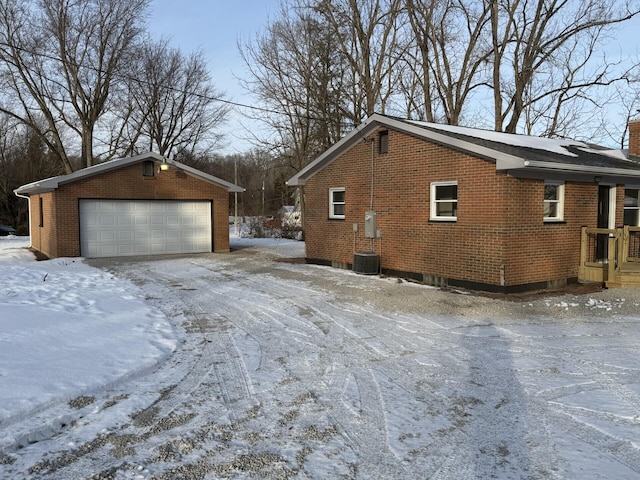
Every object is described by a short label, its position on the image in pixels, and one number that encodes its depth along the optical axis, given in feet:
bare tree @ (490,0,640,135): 78.43
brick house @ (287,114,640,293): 31.40
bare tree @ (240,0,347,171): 82.38
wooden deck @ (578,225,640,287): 32.30
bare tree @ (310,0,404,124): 81.10
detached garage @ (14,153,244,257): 51.65
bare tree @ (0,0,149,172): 89.92
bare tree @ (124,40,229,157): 114.73
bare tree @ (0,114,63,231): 117.29
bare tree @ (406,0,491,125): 82.33
